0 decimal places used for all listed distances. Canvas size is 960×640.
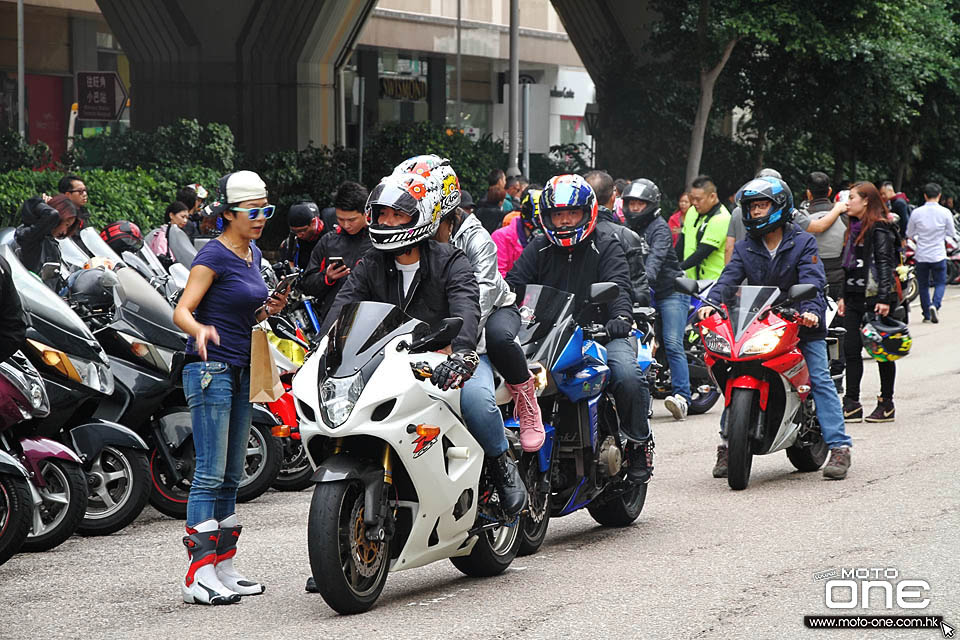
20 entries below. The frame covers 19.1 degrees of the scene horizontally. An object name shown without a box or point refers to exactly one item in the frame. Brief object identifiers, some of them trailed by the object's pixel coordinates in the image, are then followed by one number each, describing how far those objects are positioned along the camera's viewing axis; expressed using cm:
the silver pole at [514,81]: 4668
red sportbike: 1734
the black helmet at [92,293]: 1664
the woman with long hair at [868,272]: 2259
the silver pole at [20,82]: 5668
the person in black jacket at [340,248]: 1896
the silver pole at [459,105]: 7791
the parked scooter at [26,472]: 1361
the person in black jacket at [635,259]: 1832
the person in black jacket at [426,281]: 1209
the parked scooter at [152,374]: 1632
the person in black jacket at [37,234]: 1922
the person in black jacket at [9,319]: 1270
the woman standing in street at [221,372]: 1238
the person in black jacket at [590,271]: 1503
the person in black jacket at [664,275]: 2415
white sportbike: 1111
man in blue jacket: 1807
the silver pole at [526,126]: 4158
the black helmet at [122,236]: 2316
